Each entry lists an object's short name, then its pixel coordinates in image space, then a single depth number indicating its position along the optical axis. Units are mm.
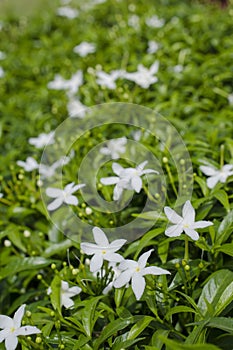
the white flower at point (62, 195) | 571
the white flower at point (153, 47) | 887
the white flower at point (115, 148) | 636
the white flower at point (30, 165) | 678
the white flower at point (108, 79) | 746
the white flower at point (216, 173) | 566
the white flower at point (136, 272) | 474
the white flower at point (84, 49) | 906
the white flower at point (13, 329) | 476
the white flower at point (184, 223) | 486
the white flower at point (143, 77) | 746
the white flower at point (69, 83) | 814
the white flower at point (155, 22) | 970
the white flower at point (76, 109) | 757
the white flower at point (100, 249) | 491
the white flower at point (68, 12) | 1153
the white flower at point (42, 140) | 734
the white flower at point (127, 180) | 546
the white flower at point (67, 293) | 518
